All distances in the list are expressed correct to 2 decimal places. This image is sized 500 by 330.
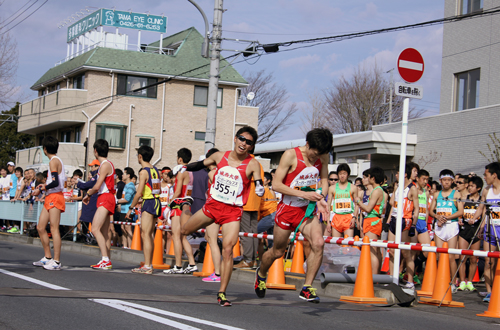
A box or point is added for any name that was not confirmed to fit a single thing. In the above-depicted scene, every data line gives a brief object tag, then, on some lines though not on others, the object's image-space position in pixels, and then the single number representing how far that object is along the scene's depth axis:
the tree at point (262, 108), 53.59
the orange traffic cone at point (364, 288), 8.08
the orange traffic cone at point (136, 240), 14.74
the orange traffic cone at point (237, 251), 12.51
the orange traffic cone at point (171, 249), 13.84
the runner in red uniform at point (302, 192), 7.01
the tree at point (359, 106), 44.78
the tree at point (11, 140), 67.06
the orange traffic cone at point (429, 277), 9.16
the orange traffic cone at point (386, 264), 11.76
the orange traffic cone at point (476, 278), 11.96
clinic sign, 41.97
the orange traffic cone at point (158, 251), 12.08
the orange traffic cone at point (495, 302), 7.61
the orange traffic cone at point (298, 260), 11.42
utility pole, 16.84
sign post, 8.68
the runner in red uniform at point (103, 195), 10.10
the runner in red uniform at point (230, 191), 7.02
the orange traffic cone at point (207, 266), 10.69
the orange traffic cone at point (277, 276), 9.56
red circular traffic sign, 8.96
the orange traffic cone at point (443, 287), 8.48
